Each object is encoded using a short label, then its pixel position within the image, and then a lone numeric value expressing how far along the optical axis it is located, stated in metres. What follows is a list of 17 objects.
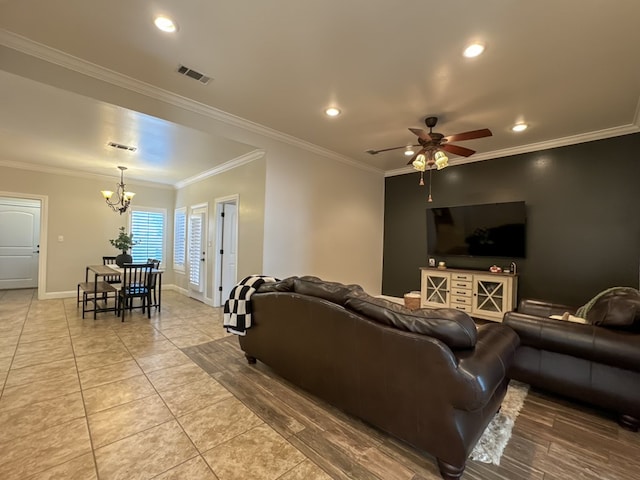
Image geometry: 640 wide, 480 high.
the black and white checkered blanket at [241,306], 2.88
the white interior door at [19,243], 6.85
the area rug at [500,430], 1.80
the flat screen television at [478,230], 4.70
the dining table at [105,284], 4.68
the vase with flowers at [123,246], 5.14
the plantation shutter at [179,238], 6.94
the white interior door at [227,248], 5.66
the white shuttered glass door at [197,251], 6.02
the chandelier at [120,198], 5.82
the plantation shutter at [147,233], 7.03
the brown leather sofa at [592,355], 2.06
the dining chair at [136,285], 4.72
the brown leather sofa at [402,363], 1.54
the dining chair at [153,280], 5.00
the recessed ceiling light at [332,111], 3.58
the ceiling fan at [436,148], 3.23
